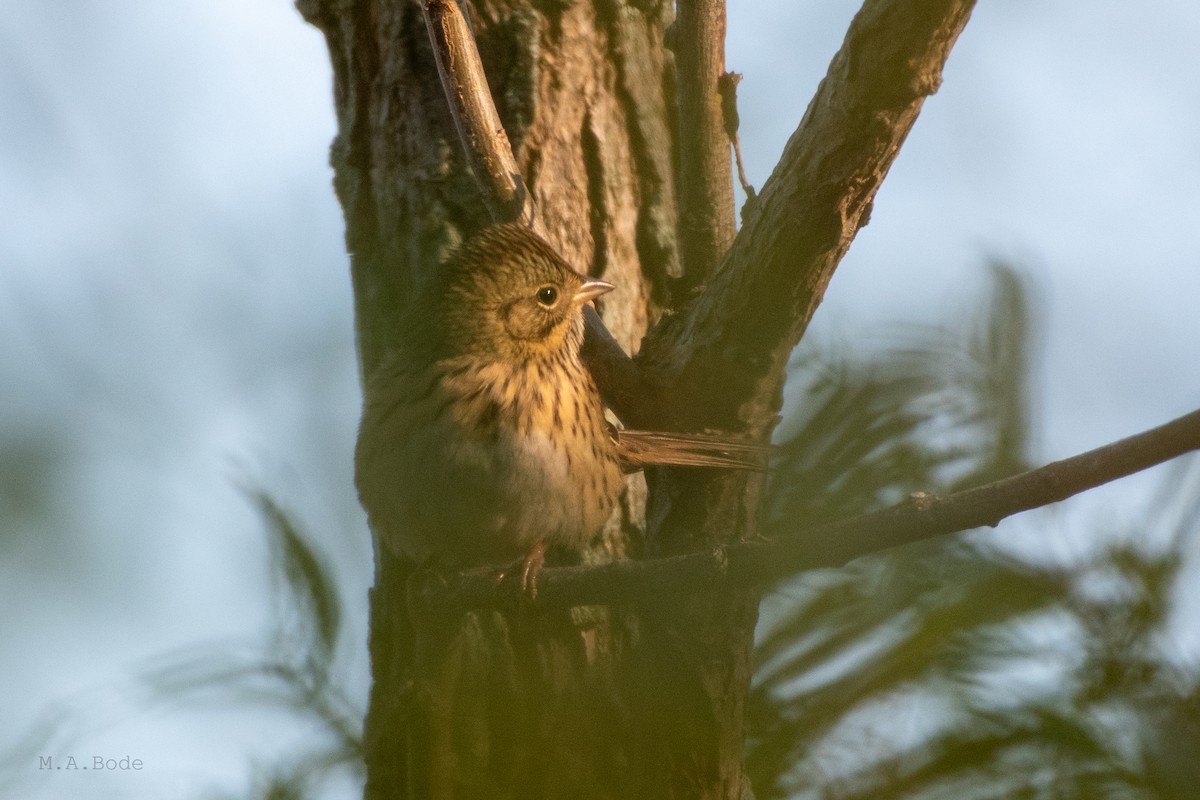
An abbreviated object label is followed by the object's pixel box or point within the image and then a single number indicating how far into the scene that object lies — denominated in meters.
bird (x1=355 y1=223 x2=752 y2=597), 7.14
